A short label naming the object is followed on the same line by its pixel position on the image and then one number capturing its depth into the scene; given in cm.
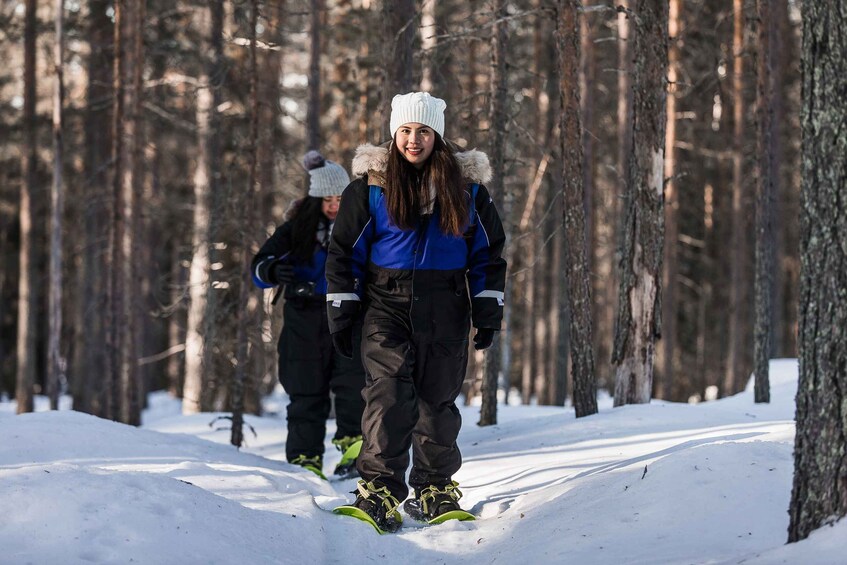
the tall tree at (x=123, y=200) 1294
